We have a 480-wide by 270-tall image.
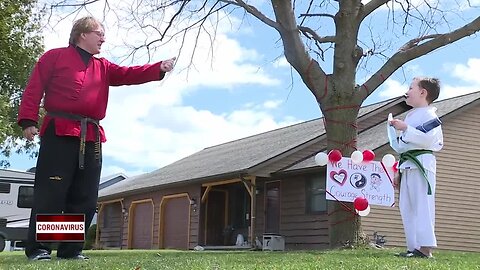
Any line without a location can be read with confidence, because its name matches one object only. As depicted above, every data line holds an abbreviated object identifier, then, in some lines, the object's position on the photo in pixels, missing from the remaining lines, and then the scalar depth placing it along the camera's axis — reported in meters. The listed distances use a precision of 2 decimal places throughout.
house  19.27
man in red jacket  5.05
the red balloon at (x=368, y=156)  8.41
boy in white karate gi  6.00
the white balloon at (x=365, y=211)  8.56
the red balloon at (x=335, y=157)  8.41
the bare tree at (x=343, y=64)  10.19
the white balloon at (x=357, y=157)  8.37
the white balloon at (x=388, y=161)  8.23
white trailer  22.25
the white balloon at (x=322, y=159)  8.70
